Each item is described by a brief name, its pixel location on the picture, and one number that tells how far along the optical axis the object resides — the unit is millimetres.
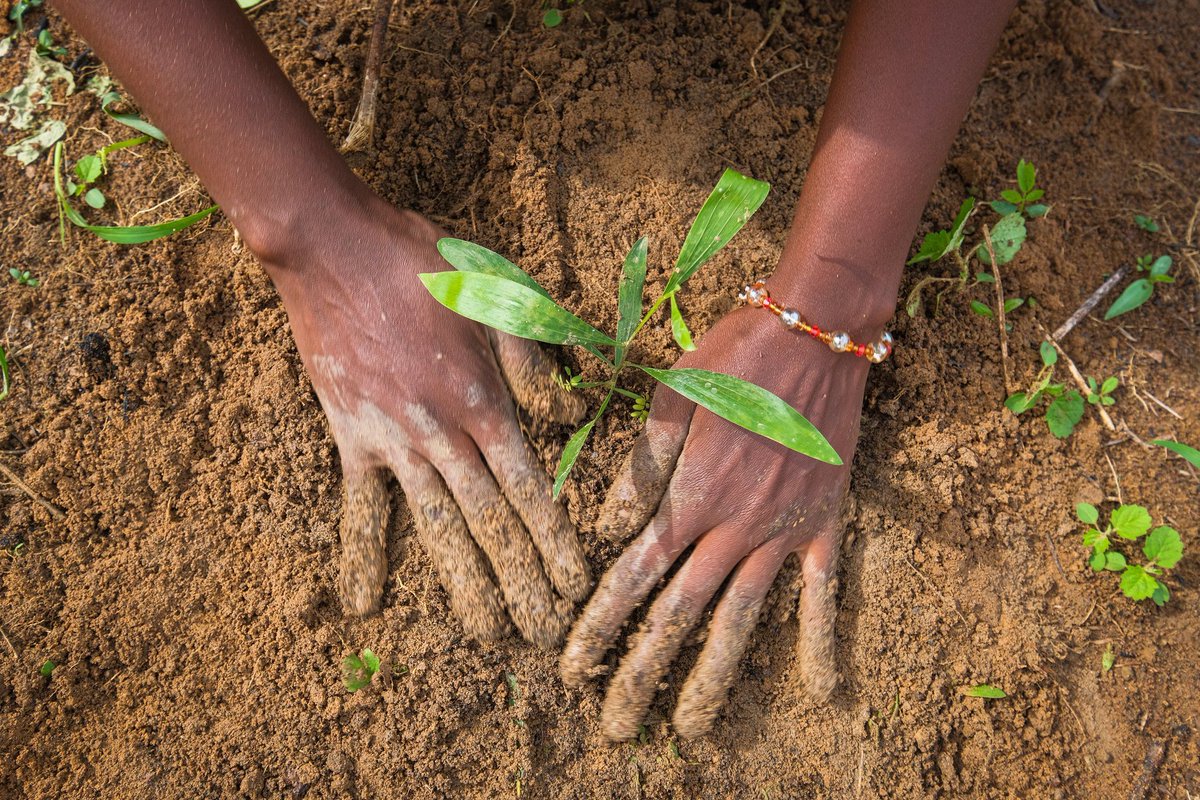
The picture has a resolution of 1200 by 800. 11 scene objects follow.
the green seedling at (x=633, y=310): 567
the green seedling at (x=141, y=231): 632
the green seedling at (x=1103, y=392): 660
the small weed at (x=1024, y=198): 667
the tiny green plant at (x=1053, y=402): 648
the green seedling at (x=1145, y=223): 694
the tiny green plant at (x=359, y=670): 595
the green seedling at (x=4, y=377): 632
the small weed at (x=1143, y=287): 676
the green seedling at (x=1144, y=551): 633
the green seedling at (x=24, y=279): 646
